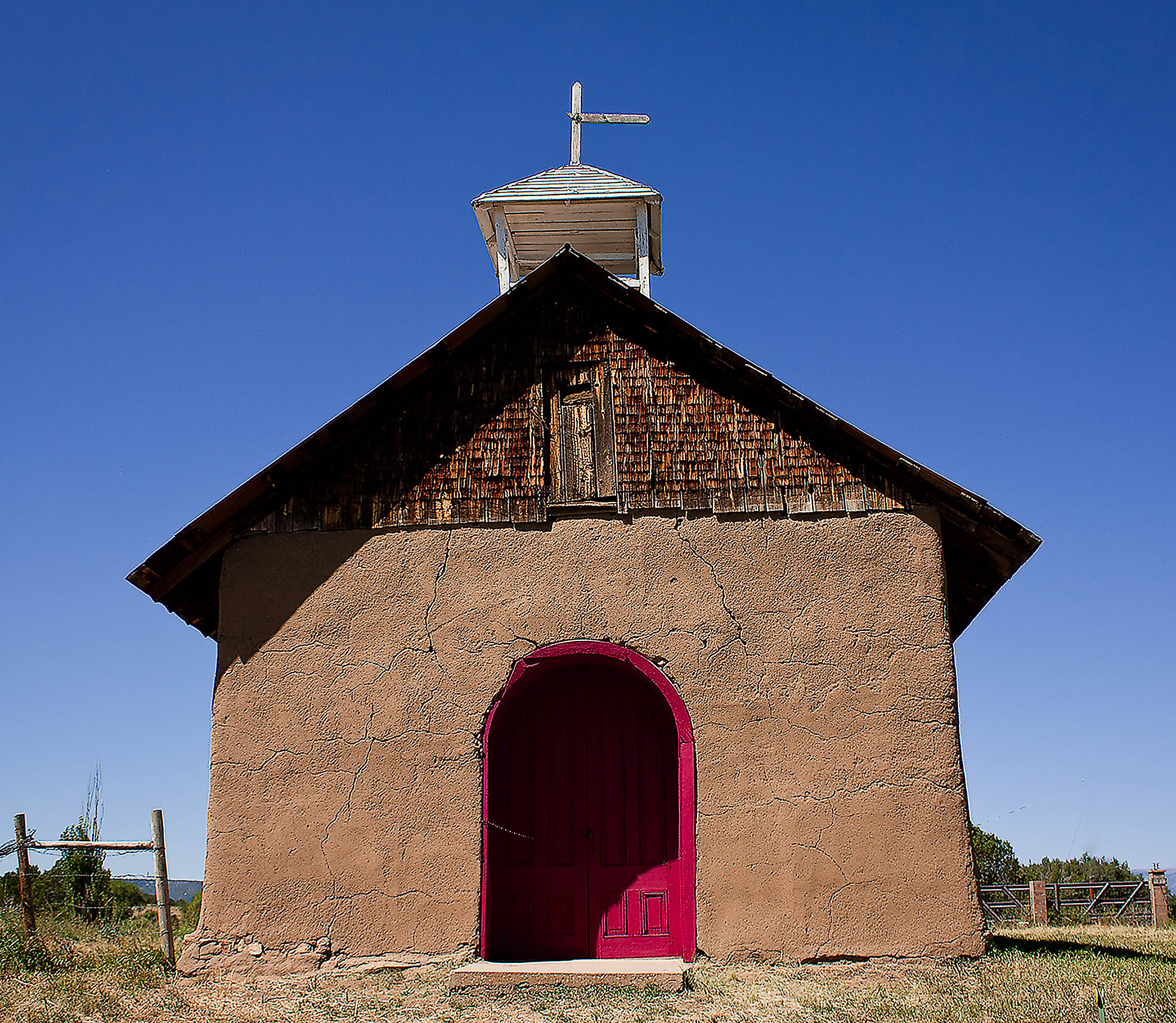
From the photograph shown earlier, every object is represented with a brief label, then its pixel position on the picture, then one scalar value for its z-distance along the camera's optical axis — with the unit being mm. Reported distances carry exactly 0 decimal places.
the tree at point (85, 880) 12734
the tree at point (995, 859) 30141
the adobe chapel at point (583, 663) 9430
